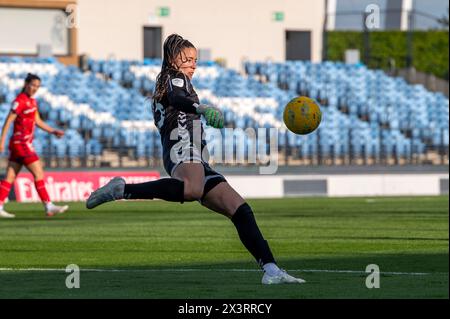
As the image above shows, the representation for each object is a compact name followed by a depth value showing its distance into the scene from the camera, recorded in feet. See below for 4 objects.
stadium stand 108.27
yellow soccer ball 36.45
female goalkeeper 32.73
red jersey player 67.41
